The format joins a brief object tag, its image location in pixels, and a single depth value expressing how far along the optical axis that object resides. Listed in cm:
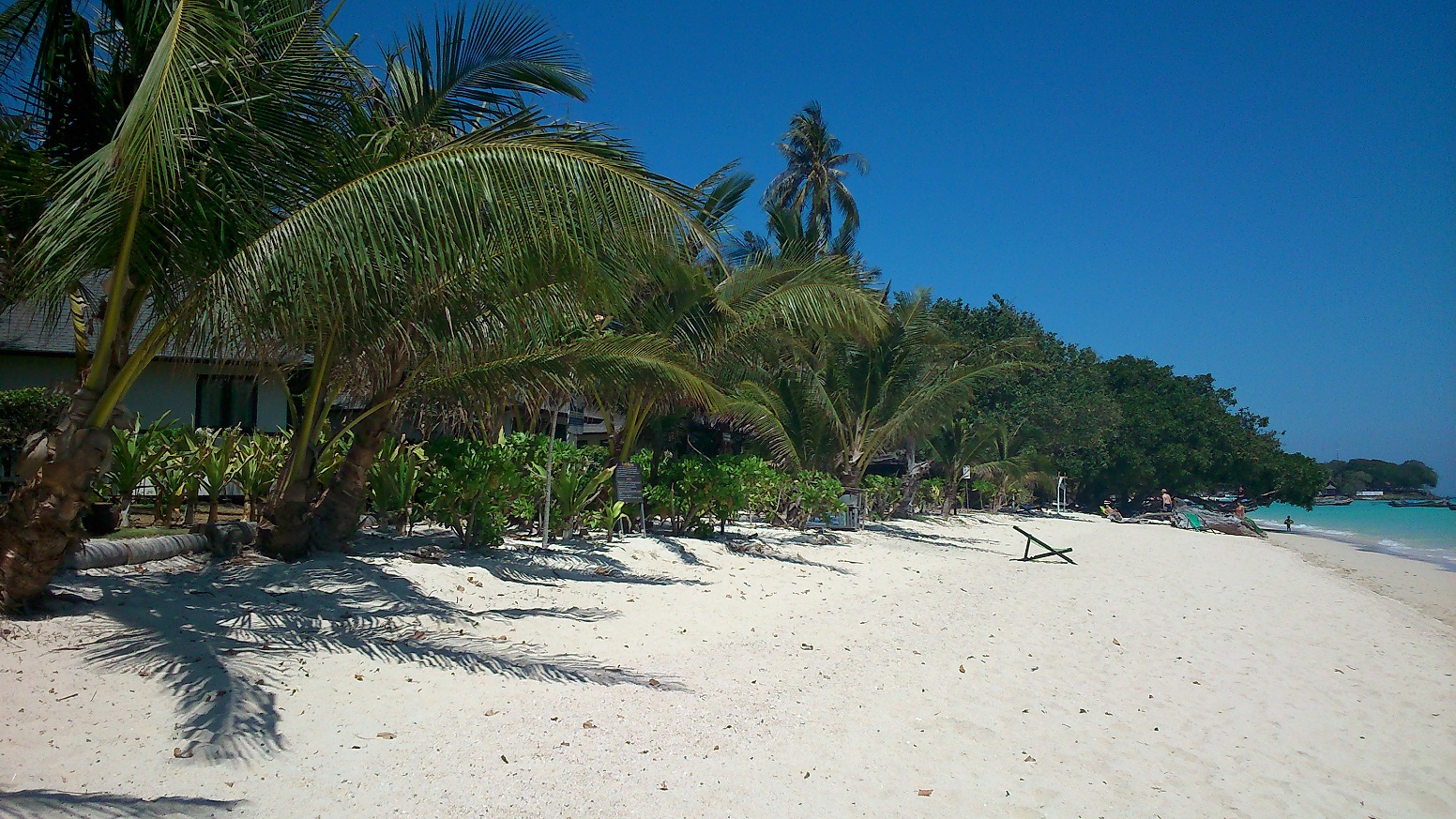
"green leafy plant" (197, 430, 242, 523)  782
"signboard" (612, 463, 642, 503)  1105
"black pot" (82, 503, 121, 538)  736
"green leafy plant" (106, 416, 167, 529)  751
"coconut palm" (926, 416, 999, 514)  2752
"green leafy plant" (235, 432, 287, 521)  828
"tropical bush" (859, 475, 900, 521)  2033
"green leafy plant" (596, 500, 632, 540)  1095
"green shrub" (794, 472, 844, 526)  1530
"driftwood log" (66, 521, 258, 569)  617
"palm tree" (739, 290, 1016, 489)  1709
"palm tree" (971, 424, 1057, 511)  3078
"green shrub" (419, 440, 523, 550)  875
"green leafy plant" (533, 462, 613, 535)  1017
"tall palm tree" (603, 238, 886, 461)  1086
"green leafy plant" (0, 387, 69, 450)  991
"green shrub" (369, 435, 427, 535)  905
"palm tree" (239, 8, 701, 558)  518
